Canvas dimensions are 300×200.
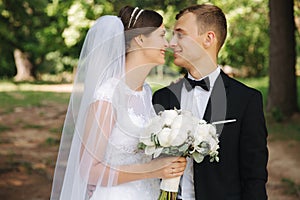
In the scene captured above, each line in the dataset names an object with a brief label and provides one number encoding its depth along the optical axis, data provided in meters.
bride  2.84
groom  2.90
